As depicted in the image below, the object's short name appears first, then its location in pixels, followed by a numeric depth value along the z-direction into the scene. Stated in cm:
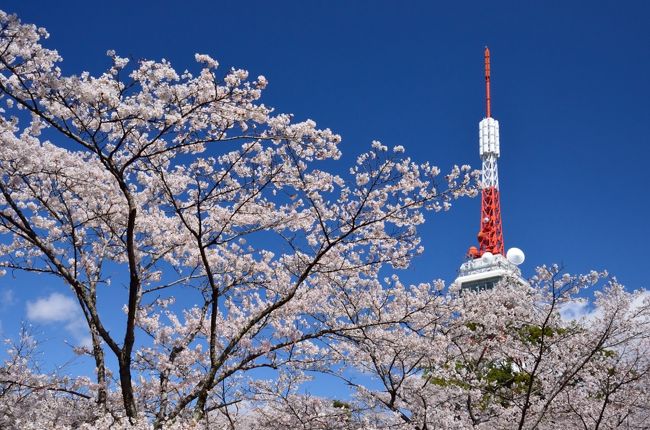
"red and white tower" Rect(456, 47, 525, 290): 4919
